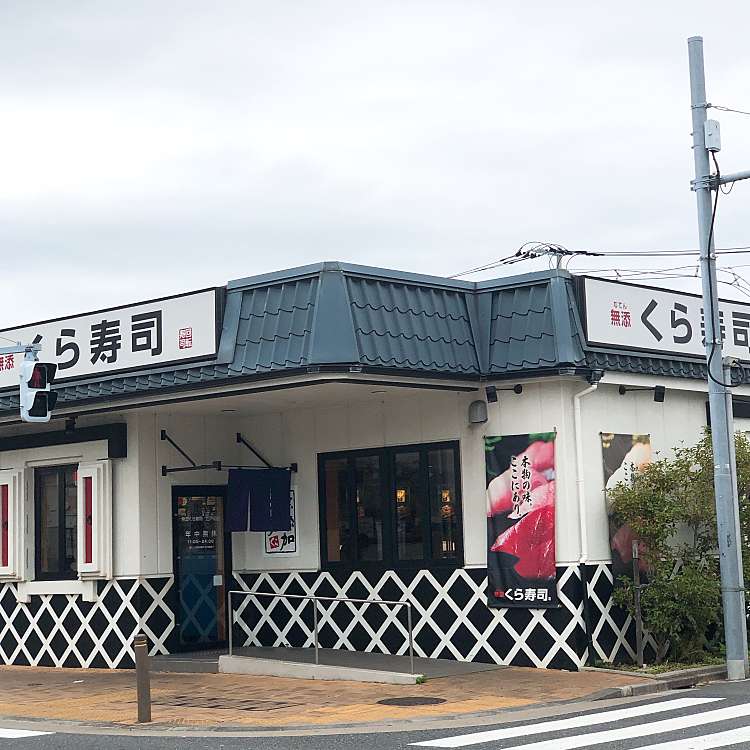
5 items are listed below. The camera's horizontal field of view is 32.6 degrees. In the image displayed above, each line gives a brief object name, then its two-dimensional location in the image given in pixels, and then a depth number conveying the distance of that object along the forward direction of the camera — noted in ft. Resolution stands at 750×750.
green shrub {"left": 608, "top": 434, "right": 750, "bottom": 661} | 54.03
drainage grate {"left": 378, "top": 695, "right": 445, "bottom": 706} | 46.78
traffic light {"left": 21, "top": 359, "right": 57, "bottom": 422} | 56.59
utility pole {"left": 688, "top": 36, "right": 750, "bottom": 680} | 52.44
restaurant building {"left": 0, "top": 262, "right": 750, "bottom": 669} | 54.24
